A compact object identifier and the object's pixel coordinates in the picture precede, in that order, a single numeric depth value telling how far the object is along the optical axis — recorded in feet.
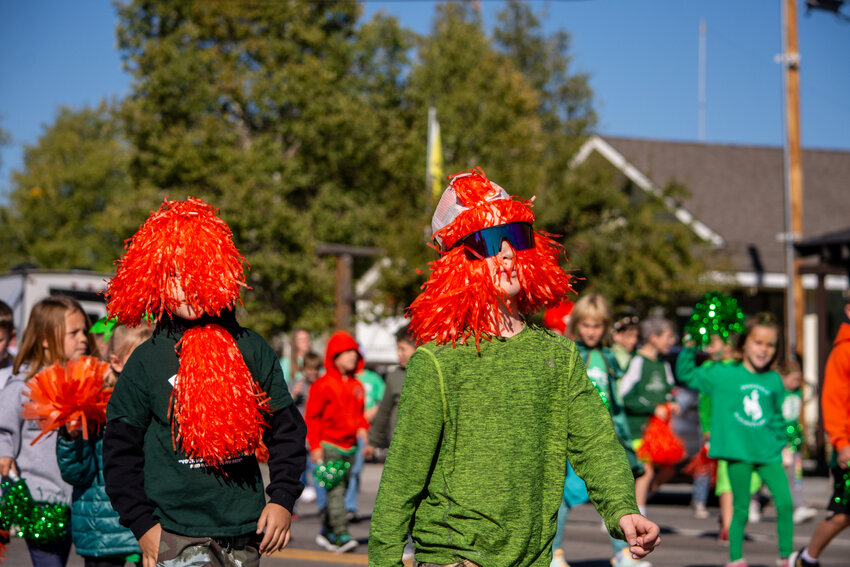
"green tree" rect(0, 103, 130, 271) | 156.15
